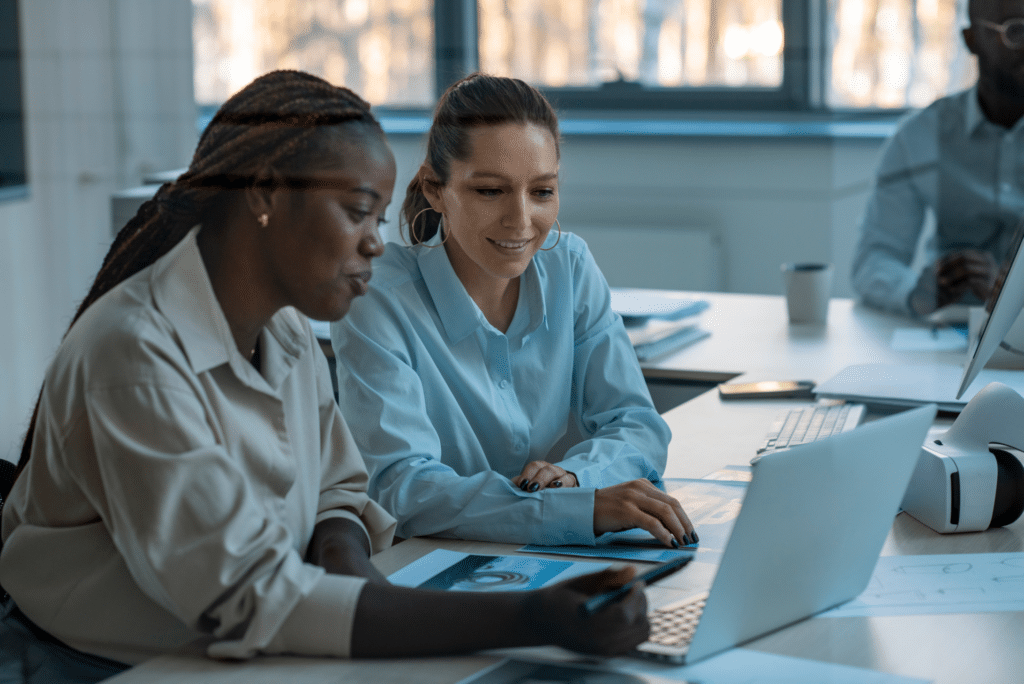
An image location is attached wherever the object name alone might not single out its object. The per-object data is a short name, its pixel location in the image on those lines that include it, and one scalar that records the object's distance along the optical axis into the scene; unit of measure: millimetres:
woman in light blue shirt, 3409
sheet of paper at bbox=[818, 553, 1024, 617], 3174
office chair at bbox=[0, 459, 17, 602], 3317
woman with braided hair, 2877
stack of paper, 4219
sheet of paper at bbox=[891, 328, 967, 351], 4239
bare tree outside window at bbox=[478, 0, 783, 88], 4850
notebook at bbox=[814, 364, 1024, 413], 3847
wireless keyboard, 3687
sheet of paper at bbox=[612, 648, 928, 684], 2918
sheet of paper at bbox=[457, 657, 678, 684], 2935
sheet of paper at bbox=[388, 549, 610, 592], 3222
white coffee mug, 4440
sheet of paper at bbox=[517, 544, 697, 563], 3312
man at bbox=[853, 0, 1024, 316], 4800
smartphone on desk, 3959
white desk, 2968
